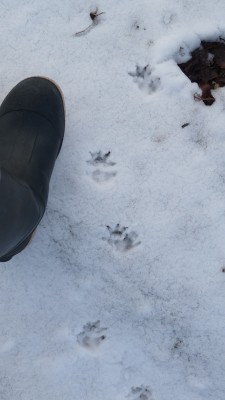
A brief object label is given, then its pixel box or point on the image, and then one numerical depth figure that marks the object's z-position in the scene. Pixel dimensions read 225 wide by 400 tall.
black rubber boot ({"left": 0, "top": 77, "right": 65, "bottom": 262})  1.39
